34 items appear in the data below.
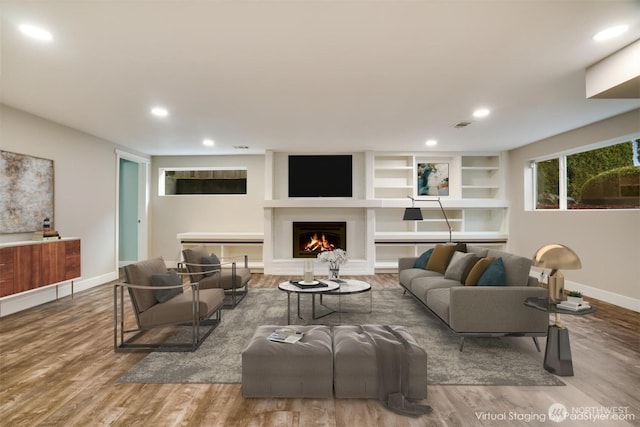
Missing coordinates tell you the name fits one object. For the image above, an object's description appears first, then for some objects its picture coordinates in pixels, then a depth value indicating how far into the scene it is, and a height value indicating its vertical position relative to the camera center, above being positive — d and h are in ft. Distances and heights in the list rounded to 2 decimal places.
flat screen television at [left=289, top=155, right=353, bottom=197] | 22.95 +2.80
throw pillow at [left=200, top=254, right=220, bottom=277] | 15.71 -2.13
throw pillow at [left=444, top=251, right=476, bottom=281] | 13.14 -1.94
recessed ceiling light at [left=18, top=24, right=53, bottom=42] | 7.76 +4.37
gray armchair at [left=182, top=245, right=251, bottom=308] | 15.19 -2.68
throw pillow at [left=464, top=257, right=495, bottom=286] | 11.41 -1.83
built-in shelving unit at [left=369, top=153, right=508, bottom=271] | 22.54 +0.72
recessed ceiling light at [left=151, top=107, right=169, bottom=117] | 13.64 +4.38
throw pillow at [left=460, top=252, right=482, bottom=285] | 12.89 -1.94
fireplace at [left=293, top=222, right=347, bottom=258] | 23.25 -1.34
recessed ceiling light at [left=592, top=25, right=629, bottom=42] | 7.75 +4.35
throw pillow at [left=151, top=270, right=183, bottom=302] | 10.57 -2.14
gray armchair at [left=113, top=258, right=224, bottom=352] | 10.09 -2.73
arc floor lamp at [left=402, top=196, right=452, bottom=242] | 19.27 +0.16
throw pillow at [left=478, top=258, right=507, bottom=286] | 10.68 -1.89
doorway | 24.39 +0.72
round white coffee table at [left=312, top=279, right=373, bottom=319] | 12.40 -2.75
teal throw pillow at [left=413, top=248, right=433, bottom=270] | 16.21 -2.12
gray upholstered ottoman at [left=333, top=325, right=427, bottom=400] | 7.40 -3.47
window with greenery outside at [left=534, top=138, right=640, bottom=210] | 14.96 +1.95
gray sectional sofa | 9.84 -2.65
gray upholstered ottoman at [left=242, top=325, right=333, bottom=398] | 7.50 -3.54
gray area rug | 8.35 -4.00
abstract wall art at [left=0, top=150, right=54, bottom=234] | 13.41 +1.07
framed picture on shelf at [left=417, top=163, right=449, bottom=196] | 23.65 +2.66
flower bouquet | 14.33 -1.86
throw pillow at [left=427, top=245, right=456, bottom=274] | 15.06 -1.90
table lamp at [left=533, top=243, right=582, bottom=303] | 8.59 -1.17
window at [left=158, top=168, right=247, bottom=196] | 25.20 +2.71
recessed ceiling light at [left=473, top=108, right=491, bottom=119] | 13.89 +4.42
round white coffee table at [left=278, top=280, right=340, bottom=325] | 12.26 -2.69
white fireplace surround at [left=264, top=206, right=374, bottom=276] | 23.29 -0.44
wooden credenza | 12.34 -1.94
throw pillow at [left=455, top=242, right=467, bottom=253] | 15.34 -1.44
